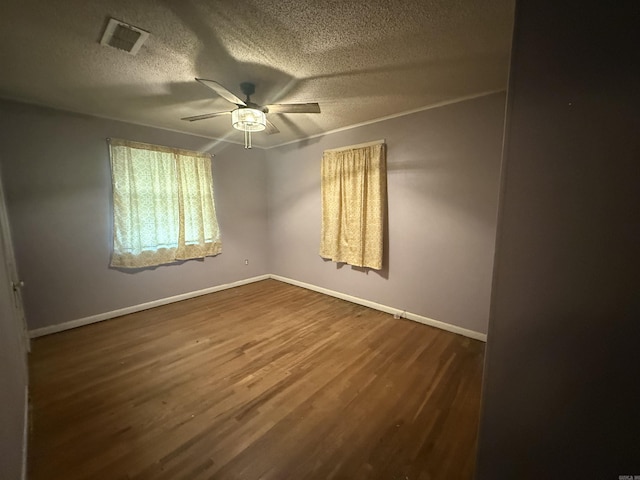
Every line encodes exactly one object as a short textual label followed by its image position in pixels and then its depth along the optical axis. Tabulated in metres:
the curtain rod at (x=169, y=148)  2.90
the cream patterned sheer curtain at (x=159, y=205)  2.98
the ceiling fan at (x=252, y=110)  2.03
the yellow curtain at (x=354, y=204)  3.06
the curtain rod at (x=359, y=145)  3.04
